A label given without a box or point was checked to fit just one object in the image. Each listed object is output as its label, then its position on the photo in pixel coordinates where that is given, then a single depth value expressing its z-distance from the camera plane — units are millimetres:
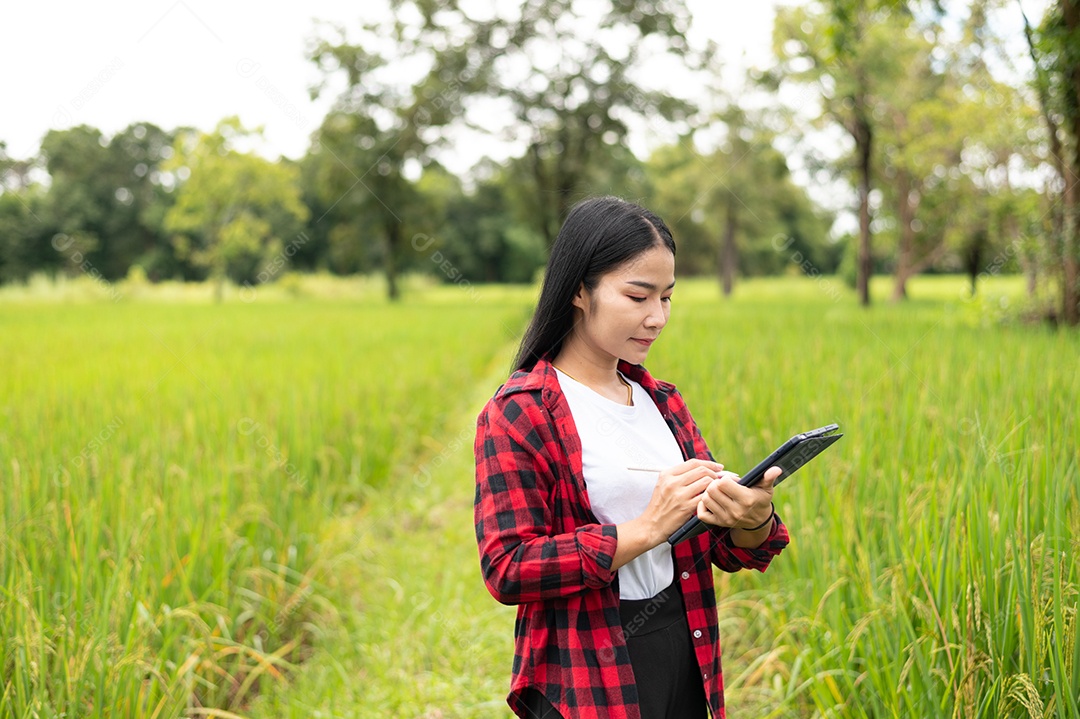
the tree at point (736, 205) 30516
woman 1126
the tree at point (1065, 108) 5954
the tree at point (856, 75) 15156
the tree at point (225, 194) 27781
